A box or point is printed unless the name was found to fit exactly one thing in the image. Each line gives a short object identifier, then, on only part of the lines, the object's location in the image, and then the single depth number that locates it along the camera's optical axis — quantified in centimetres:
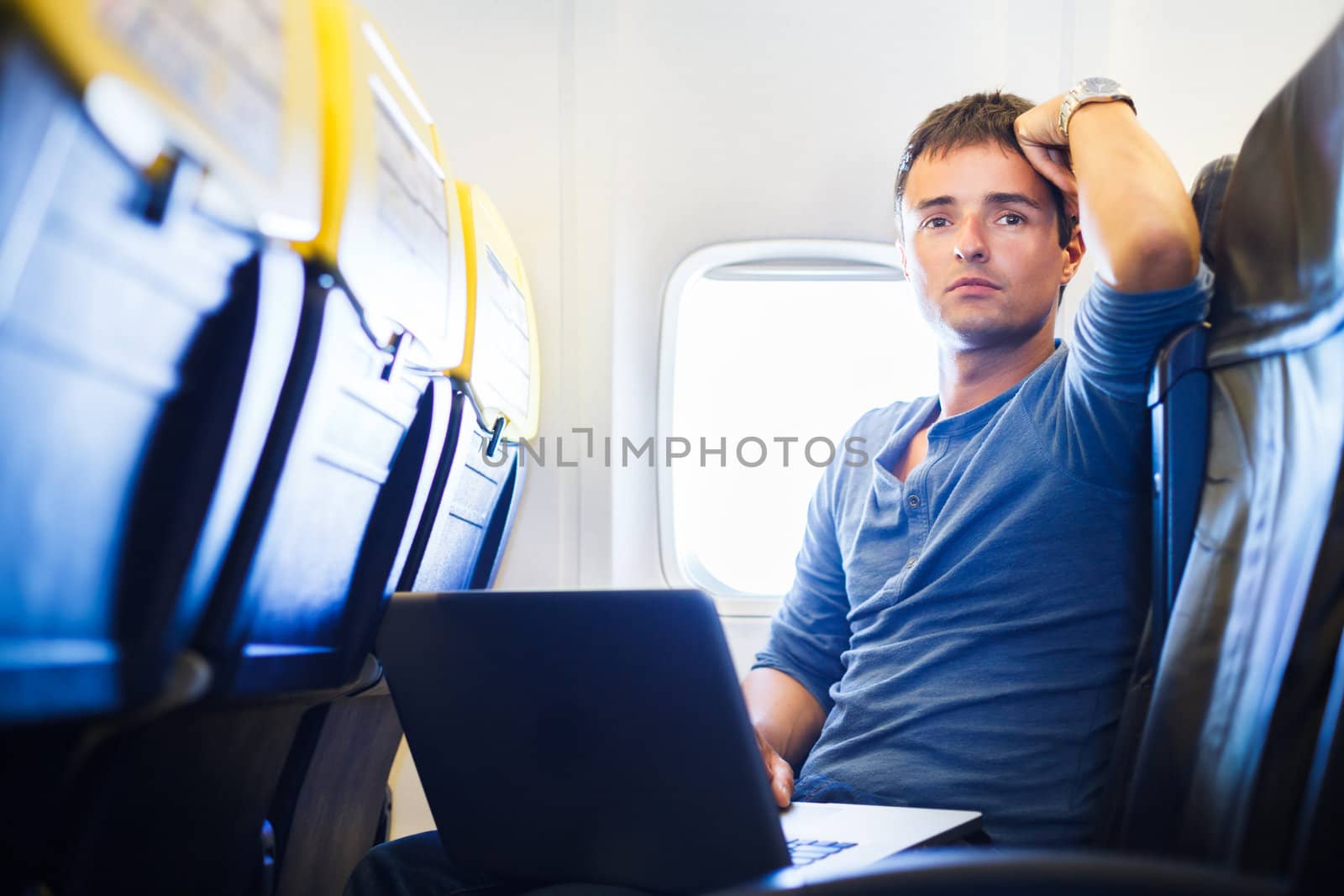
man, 112
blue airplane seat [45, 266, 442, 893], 78
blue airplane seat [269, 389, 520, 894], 110
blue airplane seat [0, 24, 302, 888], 55
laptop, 87
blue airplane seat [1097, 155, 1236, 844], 94
